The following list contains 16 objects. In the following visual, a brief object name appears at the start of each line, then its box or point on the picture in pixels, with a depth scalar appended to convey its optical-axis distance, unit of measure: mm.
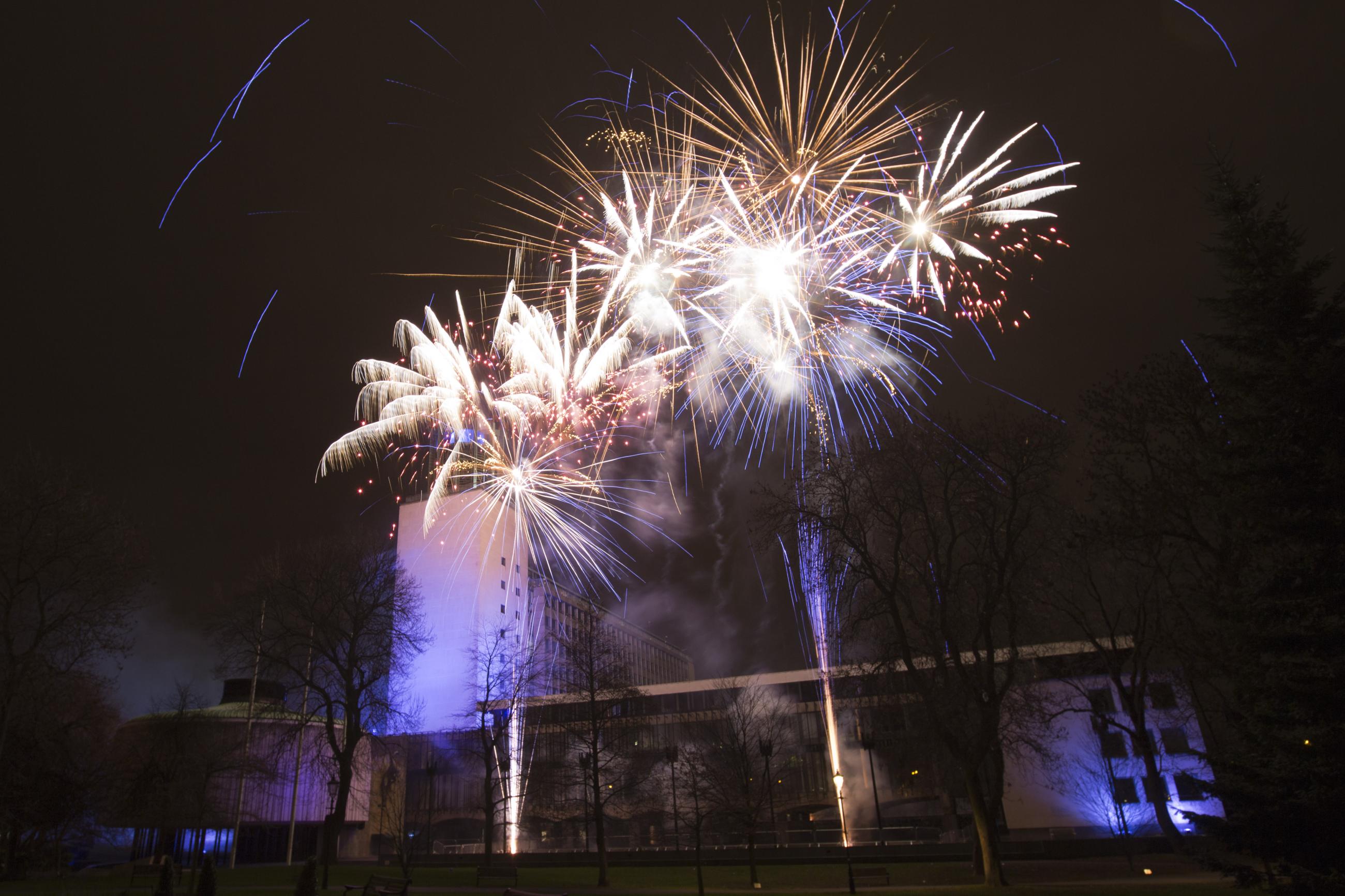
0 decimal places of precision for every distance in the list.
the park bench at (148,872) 35156
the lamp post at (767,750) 36062
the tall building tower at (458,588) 69750
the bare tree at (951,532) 20312
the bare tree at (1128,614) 25875
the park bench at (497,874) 31438
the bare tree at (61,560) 24141
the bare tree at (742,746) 31484
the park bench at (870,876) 25719
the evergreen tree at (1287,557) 11961
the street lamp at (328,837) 28406
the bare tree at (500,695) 38459
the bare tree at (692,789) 28359
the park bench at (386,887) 16891
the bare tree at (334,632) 30797
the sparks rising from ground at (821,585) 22469
